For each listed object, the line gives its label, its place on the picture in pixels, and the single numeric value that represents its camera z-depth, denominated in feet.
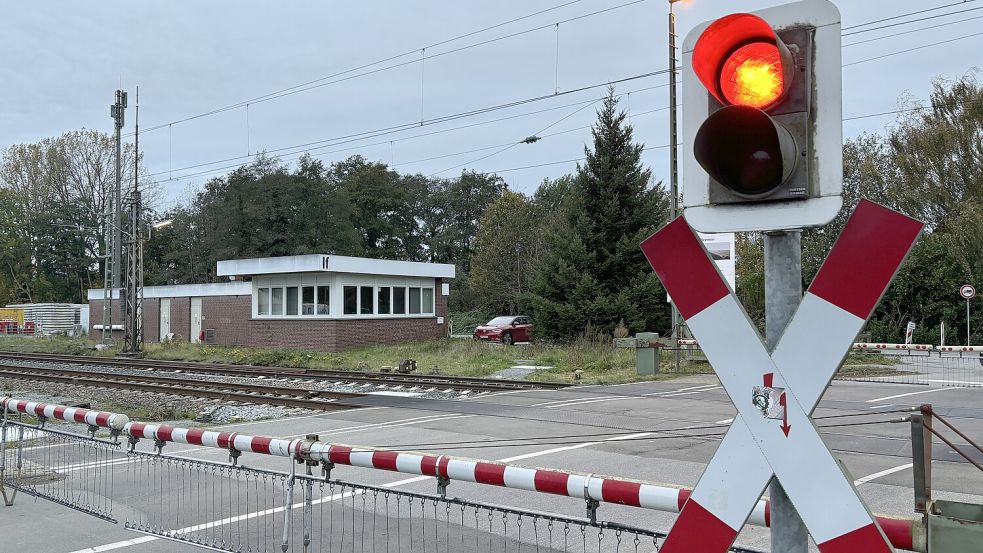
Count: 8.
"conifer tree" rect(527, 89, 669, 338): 108.88
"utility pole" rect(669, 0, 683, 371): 70.18
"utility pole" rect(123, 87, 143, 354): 108.77
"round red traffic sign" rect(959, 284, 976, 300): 102.78
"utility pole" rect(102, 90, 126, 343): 147.84
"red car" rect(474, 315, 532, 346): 124.16
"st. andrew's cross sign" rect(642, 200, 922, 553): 7.02
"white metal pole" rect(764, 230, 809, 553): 7.39
